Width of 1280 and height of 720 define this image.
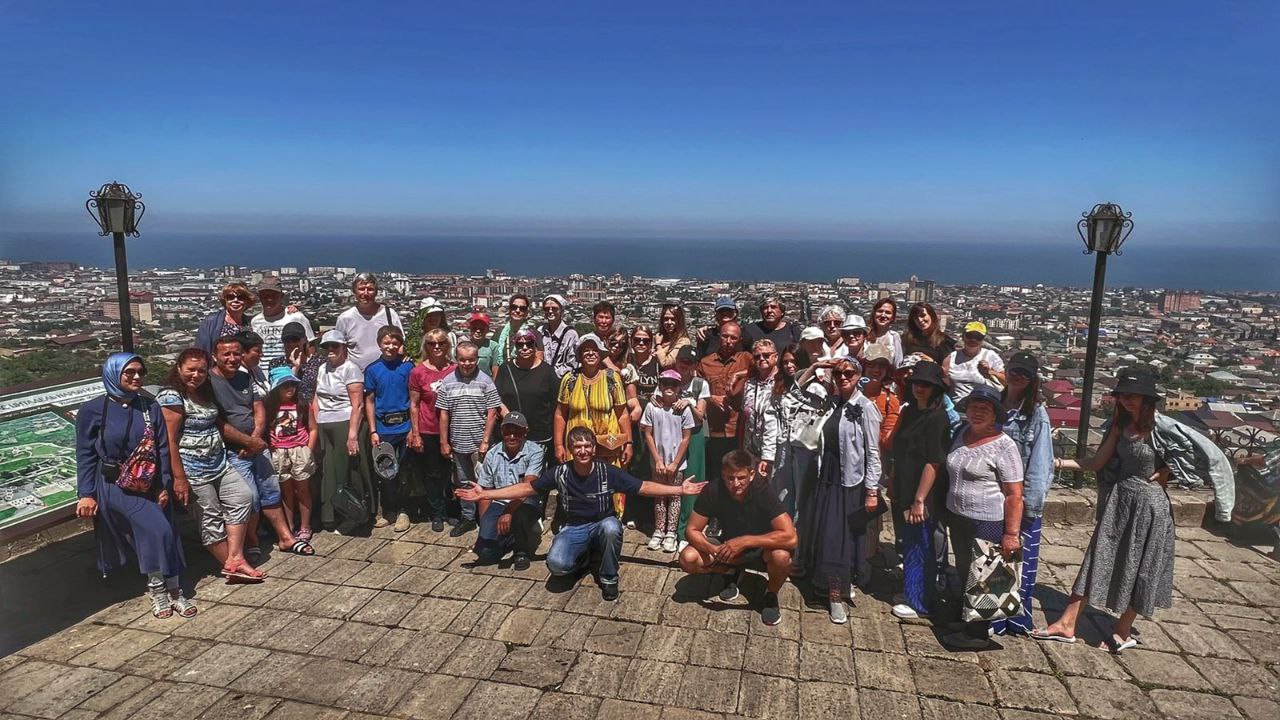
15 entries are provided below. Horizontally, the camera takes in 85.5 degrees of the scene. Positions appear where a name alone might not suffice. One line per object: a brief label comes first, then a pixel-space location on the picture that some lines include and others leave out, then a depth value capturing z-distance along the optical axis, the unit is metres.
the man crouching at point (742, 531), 4.26
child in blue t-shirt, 5.51
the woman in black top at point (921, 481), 4.21
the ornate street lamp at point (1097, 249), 5.95
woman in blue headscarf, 4.14
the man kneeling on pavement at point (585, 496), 4.68
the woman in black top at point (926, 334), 5.41
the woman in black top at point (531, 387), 5.42
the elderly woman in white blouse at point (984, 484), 3.91
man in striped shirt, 5.39
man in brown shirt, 5.09
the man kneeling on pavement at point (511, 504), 5.09
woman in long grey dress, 3.93
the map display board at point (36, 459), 4.74
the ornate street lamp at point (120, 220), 5.84
